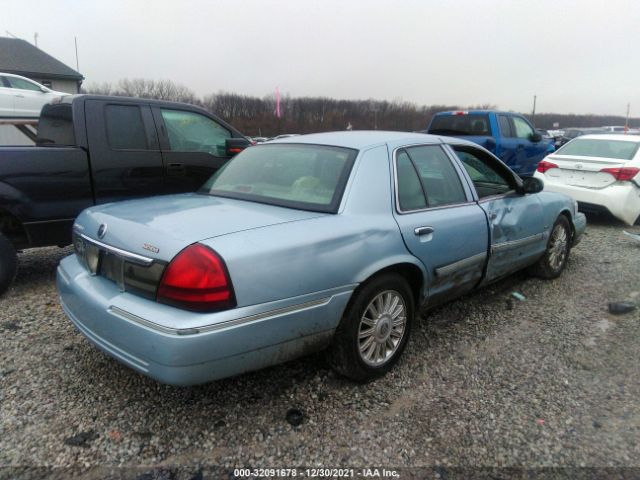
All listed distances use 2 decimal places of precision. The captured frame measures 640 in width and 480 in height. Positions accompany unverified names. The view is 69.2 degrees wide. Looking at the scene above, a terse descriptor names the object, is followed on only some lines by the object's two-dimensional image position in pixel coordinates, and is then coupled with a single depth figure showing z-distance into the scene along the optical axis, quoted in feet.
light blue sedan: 6.95
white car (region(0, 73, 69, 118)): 37.55
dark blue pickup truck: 12.62
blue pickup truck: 31.76
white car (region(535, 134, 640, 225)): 22.94
